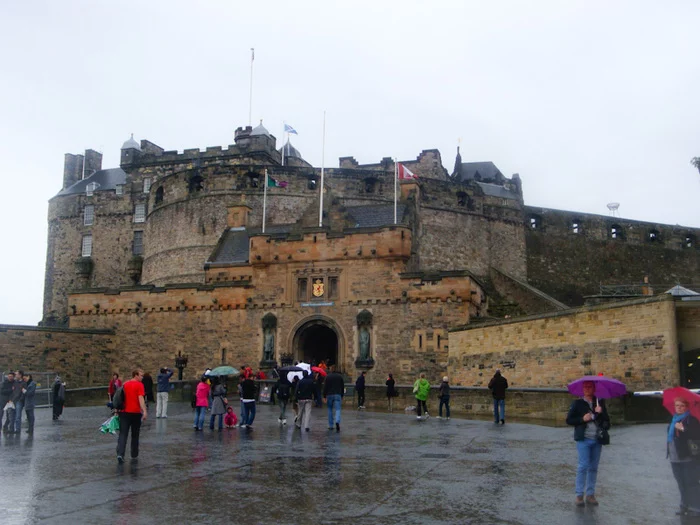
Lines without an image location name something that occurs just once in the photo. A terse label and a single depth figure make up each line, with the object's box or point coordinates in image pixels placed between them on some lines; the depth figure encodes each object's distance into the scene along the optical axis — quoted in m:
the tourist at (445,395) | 18.78
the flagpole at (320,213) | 34.41
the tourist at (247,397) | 15.63
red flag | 36.97
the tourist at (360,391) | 22.22
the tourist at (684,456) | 7.76
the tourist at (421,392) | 18.88
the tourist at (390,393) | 21.92
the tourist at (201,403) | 15.63
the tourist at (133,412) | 10.98
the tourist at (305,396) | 15.37
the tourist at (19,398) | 15.23
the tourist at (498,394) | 16.98
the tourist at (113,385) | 19.23
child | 16.16
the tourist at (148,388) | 22.48
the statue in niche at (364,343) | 29.20
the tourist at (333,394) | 15.67
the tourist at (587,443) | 8.19
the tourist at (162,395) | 18.72
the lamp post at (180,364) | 30.83
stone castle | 28.92
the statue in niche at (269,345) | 30.27
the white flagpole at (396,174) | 35.55
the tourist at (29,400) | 14.64
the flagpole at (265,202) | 38.86
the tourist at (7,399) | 15.12
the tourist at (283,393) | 16.48
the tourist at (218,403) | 15.73
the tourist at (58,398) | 18.30
